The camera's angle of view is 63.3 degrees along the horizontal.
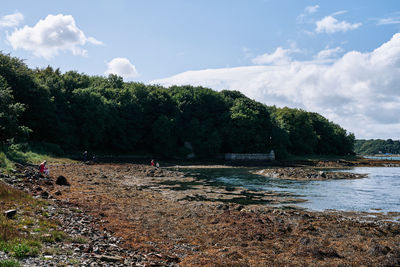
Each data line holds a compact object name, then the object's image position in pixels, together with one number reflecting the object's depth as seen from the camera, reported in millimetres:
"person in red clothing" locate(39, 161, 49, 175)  34344
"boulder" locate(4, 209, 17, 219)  14156
